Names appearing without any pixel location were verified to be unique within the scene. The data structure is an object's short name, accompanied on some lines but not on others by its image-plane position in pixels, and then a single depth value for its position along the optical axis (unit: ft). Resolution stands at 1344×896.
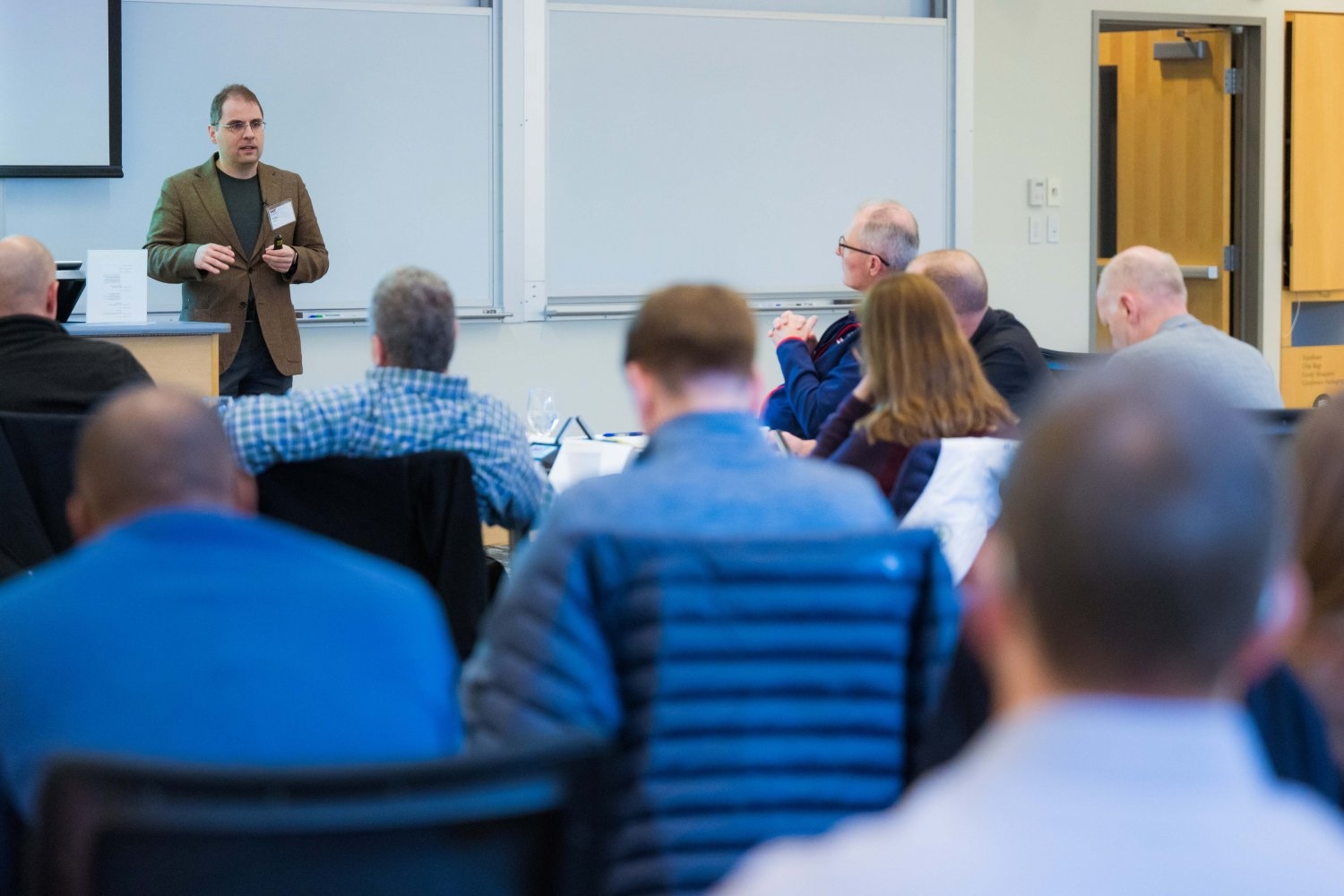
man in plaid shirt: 17.79
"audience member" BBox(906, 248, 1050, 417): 26.89
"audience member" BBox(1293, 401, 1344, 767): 9.86
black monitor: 29.60
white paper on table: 22.75
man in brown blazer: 36.83
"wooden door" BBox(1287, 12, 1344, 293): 54.49
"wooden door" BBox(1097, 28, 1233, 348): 55.26
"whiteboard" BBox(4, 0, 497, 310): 40.14
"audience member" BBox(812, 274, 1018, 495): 18.95
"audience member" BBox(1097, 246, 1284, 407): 24.59
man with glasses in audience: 27.07
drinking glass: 26.40
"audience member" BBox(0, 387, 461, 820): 8.37
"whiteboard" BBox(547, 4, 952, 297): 45.34
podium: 31.45
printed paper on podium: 32.35
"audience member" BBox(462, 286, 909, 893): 9.70
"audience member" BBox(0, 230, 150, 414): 20.90
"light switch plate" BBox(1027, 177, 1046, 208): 51.52
